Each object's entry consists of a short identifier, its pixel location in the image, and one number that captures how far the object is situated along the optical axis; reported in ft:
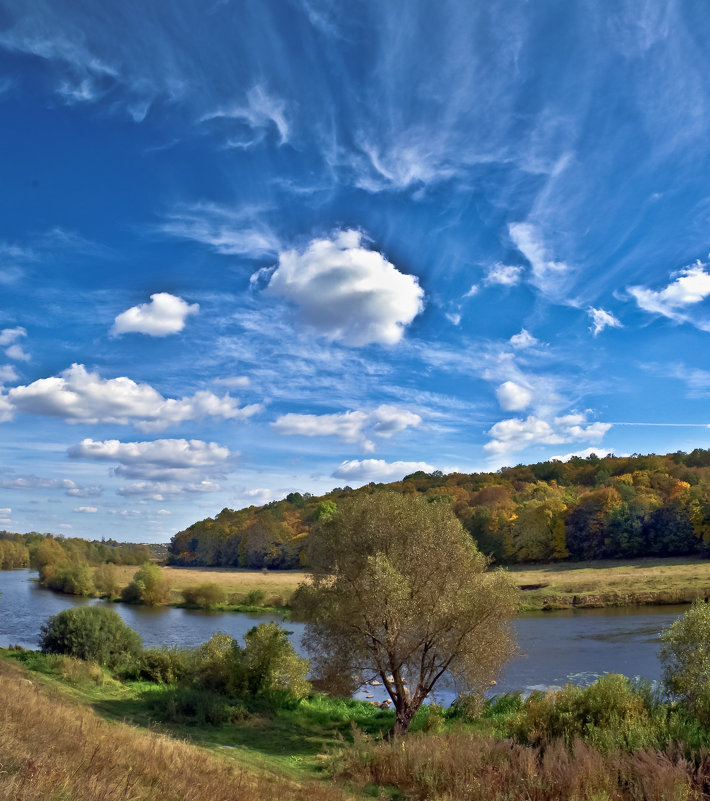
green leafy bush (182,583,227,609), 244.42
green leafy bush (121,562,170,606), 256.93
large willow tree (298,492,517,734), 73.26
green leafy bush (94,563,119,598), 283.34
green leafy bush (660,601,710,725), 60.13
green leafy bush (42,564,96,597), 287.89
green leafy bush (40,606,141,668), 106.83
